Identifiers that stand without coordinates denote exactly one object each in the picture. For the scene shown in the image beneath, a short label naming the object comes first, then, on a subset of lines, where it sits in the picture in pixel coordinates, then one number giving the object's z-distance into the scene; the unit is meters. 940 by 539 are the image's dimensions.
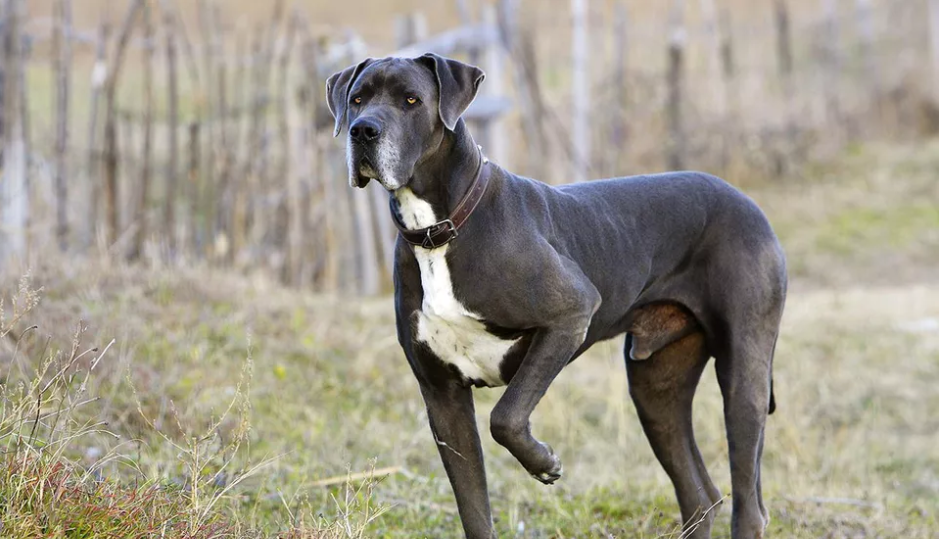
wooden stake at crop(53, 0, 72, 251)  16.69
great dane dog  7.80
